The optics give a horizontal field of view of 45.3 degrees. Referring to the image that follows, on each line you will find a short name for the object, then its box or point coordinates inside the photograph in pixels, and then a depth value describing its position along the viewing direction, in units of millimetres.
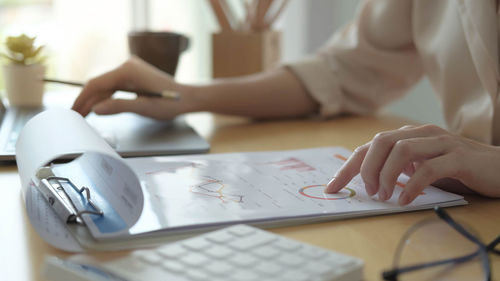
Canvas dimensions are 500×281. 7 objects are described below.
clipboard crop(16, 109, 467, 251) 475
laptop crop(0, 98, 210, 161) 768
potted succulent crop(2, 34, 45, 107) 1062
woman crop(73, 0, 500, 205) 563
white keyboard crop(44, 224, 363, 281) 377
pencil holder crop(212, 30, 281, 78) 1262
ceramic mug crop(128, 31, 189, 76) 1102
